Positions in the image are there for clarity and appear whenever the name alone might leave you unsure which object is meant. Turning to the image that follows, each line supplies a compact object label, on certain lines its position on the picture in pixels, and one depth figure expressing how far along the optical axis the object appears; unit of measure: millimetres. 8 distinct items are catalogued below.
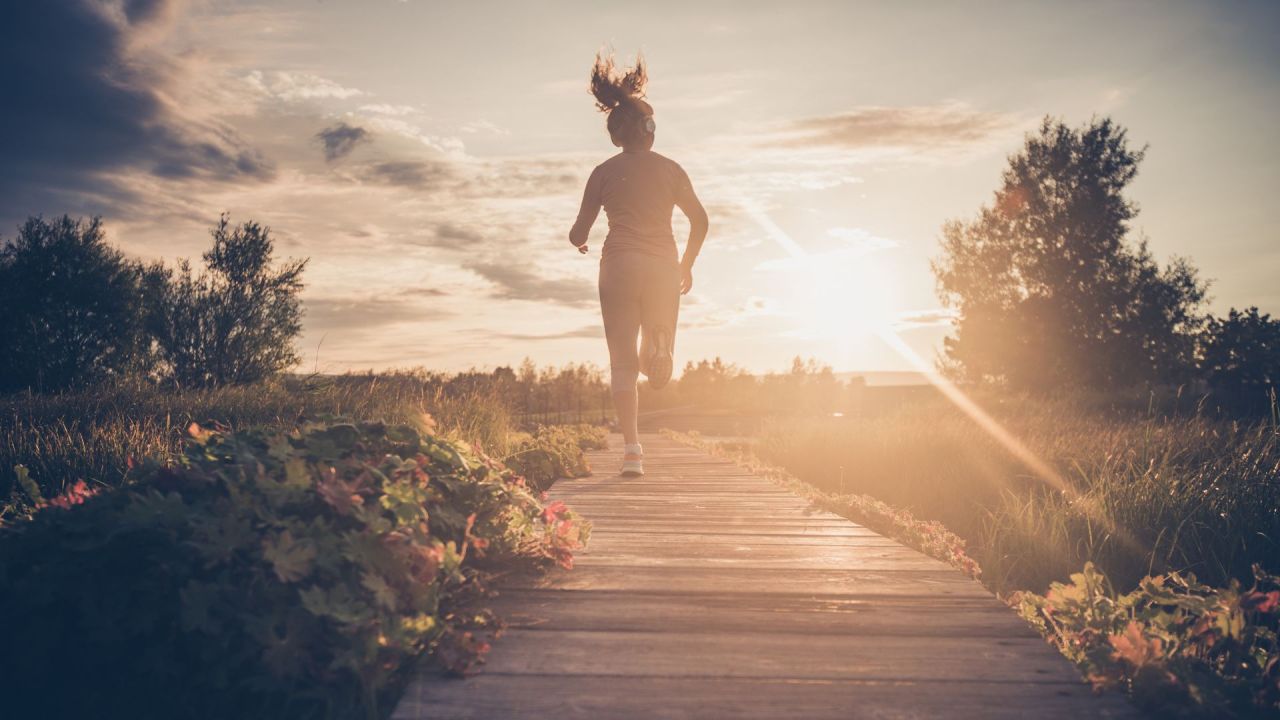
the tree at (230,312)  30281
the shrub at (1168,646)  1562
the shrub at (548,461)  5035
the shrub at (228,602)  1622
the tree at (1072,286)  23578
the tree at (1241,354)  20953
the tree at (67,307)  28203
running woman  4863
